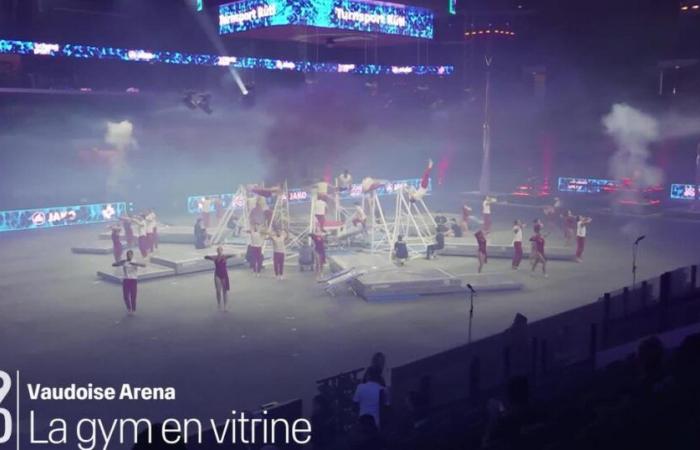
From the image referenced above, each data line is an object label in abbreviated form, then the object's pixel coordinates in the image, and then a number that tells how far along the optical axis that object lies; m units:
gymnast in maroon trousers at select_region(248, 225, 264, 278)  20.50
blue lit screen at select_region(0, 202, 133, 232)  28.91
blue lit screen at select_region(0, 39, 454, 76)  25.34
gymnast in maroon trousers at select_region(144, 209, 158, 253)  22.56
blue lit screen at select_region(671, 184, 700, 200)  34.96
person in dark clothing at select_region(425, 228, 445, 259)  23.11
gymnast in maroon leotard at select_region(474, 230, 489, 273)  20.71
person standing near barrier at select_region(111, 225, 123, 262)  21.56
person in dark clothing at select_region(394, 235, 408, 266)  21.34
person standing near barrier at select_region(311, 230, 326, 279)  20.89
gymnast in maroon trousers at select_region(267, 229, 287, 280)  20.06
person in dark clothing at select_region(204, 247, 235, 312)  16.48
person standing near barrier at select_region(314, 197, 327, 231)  23.34
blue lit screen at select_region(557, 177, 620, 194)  37.78
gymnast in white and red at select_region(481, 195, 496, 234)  26.34
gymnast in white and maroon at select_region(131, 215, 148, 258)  22.25
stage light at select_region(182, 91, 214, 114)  28.55
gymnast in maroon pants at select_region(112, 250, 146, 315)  16.03
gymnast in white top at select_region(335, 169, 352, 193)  26.42
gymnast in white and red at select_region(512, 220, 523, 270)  21.28
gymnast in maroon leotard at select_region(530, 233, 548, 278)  20.19
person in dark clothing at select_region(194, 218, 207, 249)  23.64
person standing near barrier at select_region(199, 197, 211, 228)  26.64
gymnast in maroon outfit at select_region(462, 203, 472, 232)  27.42
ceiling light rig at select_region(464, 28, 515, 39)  36.84
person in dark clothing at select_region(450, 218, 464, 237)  26.00
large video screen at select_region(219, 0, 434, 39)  21.00
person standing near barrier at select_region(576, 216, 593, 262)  22.14
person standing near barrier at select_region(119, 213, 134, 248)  23.55
